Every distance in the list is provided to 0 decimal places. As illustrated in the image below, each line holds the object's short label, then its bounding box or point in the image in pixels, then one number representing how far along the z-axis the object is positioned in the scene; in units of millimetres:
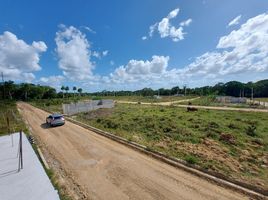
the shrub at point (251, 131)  11797
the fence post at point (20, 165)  6393
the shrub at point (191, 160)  7164
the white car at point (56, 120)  16486
